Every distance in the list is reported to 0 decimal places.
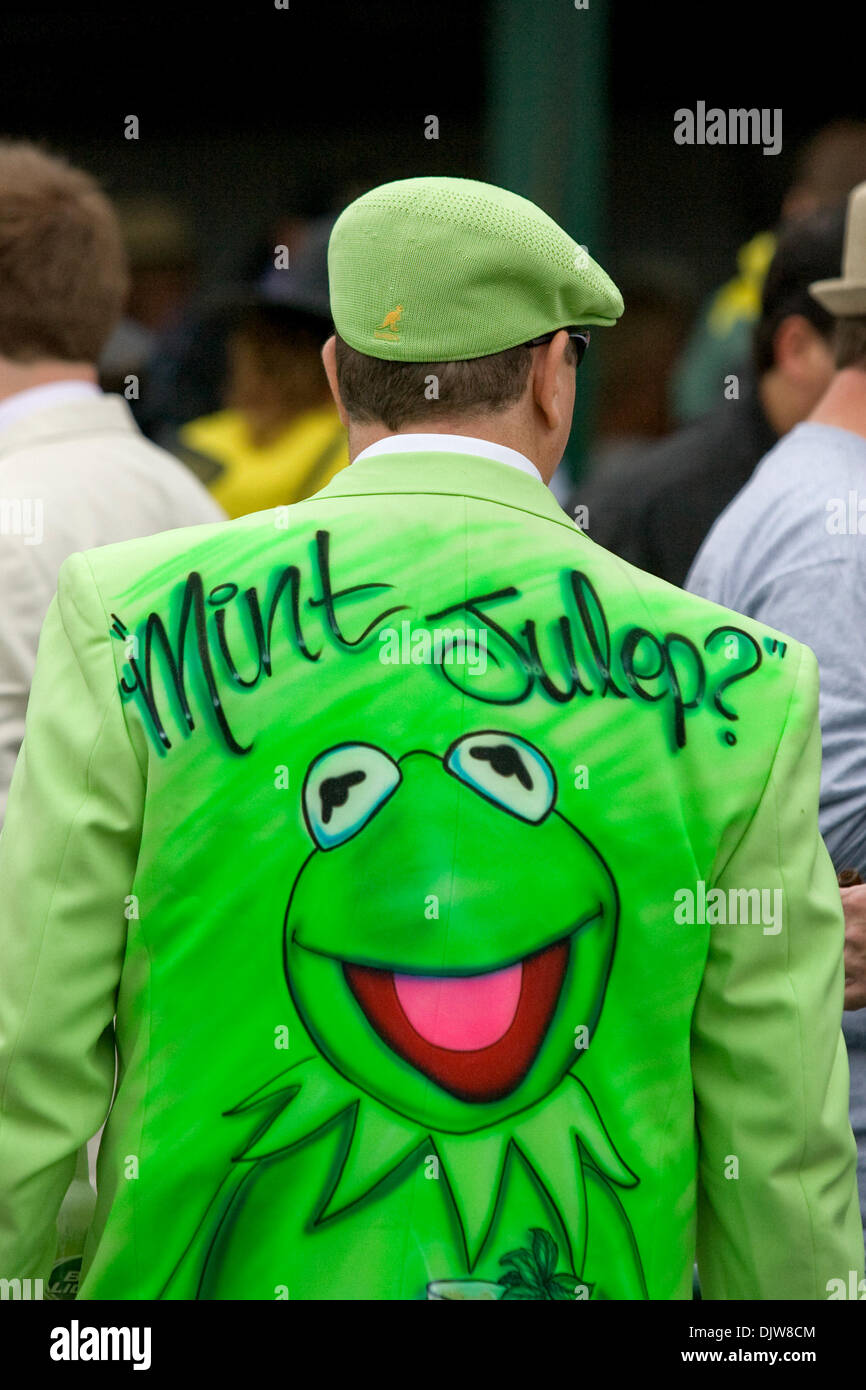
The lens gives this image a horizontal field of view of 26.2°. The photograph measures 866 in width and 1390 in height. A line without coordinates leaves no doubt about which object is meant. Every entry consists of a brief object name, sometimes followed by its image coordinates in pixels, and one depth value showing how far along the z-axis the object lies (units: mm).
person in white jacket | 2980
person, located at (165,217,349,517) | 4566
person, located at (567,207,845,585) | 4328
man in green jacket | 1785
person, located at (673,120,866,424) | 4977
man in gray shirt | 2455
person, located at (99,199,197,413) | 8227
